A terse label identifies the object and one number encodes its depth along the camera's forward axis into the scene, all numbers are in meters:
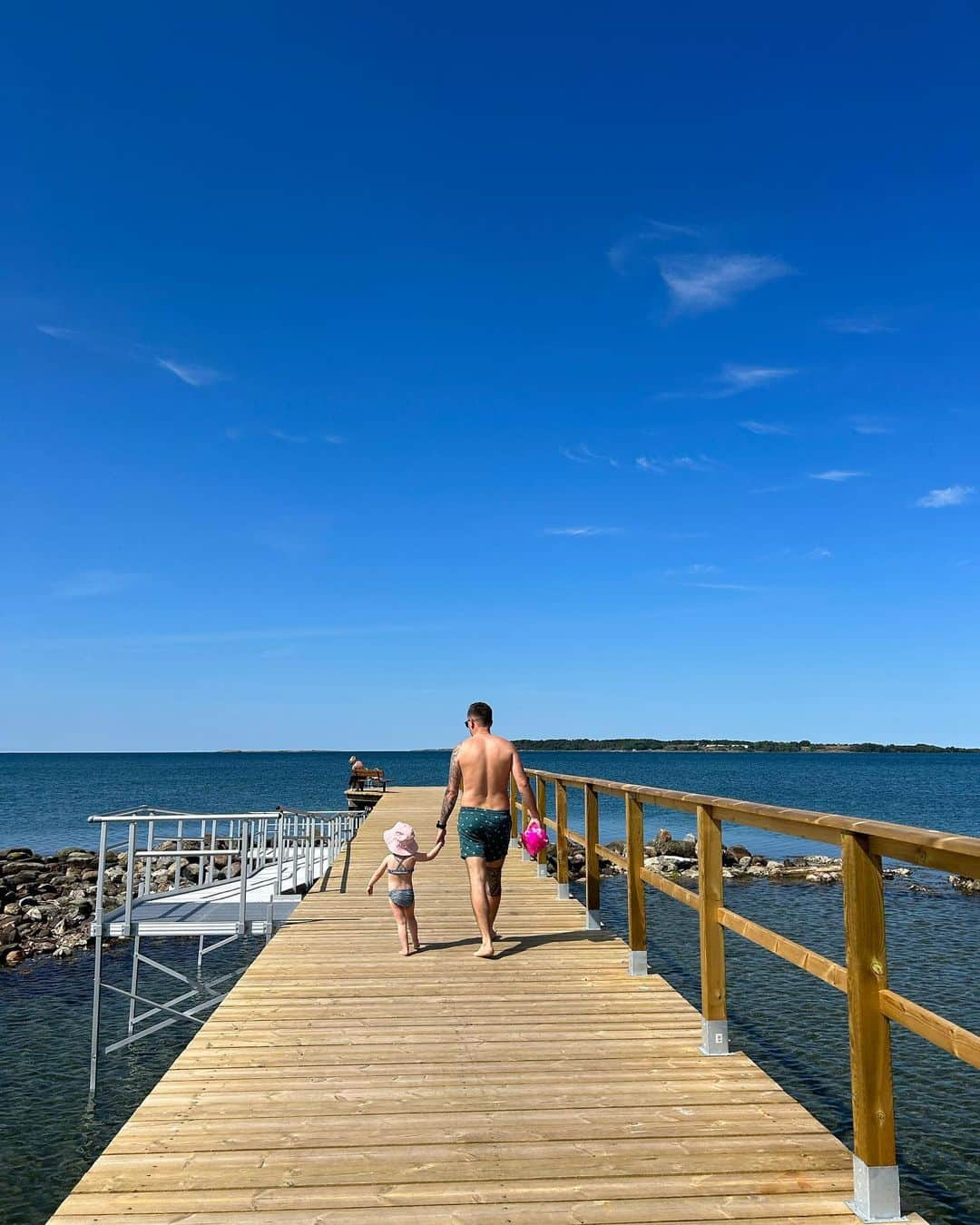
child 7.28
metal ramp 8.26
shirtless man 7.15
